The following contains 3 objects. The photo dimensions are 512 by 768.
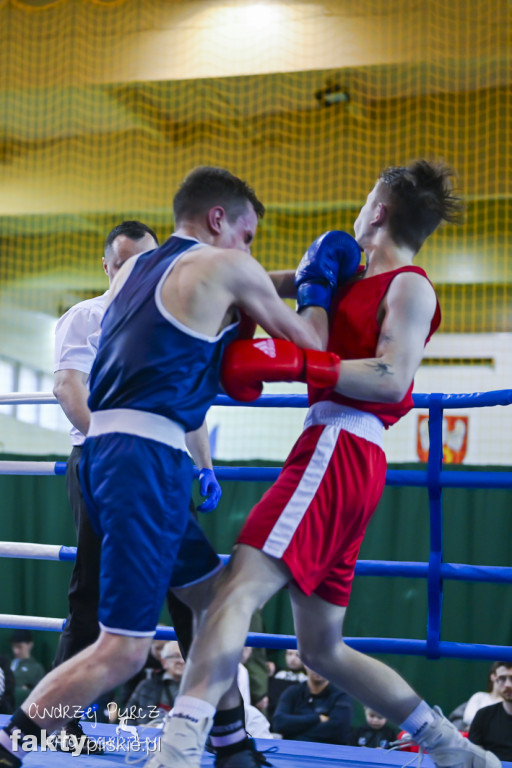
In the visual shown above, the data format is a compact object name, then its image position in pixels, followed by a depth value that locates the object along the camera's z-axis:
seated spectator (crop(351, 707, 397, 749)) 4.89
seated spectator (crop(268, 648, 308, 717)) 5.30
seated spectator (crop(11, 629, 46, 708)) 5.73
